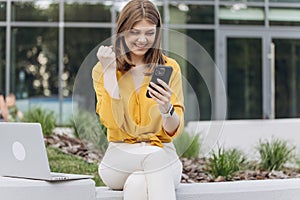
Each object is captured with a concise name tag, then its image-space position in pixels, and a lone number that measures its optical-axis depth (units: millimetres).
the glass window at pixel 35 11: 13320
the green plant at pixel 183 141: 3117
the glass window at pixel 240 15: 14020
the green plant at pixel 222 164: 4633
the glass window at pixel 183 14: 13828
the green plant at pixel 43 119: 7301
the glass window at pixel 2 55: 13453
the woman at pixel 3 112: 9303
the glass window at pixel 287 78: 14148
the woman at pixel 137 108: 2871
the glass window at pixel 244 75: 13953
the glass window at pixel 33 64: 13281
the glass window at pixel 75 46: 13352
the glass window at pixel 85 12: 13453
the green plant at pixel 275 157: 5172
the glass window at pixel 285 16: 14242
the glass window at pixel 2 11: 13398
